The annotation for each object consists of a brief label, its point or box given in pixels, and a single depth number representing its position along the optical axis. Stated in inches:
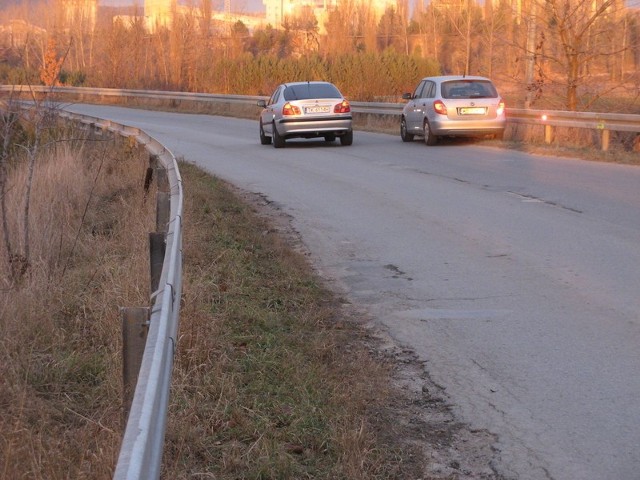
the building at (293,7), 5458.2
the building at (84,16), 3392.2
